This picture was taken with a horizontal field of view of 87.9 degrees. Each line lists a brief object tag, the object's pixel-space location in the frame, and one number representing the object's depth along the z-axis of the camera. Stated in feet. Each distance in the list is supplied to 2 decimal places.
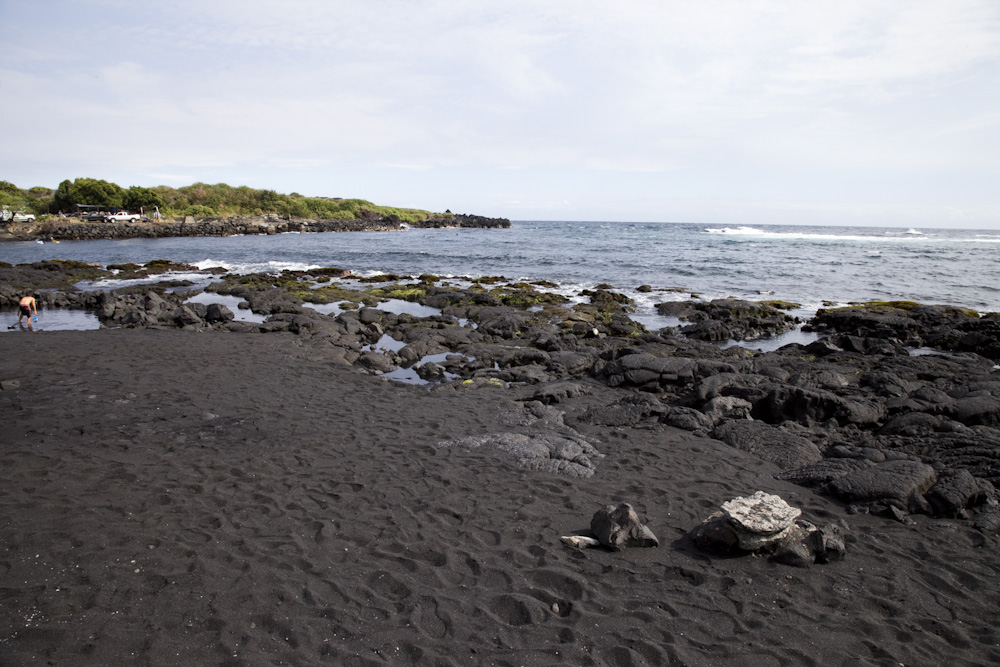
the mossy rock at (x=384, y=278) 105.47
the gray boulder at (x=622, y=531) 18.21
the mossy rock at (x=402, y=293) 85.25
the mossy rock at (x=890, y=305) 73.87
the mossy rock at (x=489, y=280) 104.12
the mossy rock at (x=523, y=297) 80.56
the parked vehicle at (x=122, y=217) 232.59
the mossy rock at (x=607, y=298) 81.71
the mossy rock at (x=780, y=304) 78.84
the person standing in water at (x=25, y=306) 59.36
